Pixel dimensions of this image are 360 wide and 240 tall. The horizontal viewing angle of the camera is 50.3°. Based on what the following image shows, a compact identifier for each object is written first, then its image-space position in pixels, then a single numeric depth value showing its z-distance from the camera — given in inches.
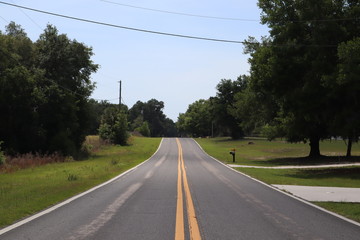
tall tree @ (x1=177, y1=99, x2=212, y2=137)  5753.9
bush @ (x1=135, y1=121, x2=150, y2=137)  5472.4
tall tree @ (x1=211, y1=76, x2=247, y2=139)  3919.8
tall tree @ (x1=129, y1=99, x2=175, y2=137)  6717.5
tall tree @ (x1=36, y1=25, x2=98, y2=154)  1716.3
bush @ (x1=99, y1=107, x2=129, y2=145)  2696.9
